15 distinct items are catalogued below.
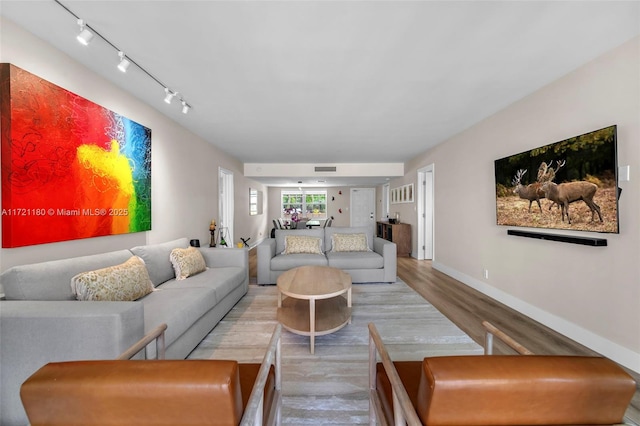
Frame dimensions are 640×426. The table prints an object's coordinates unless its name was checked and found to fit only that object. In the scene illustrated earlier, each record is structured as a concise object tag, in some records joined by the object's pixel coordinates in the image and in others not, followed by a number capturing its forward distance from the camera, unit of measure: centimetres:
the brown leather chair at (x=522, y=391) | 62
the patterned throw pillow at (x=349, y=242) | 413
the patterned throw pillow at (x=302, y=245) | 399
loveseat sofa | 366
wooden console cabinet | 588
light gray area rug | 151
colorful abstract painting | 156
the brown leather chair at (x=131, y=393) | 59
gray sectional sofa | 126
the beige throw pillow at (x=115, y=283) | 165
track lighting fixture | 157
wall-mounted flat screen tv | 188
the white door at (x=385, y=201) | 819
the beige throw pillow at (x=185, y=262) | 260
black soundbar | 195
